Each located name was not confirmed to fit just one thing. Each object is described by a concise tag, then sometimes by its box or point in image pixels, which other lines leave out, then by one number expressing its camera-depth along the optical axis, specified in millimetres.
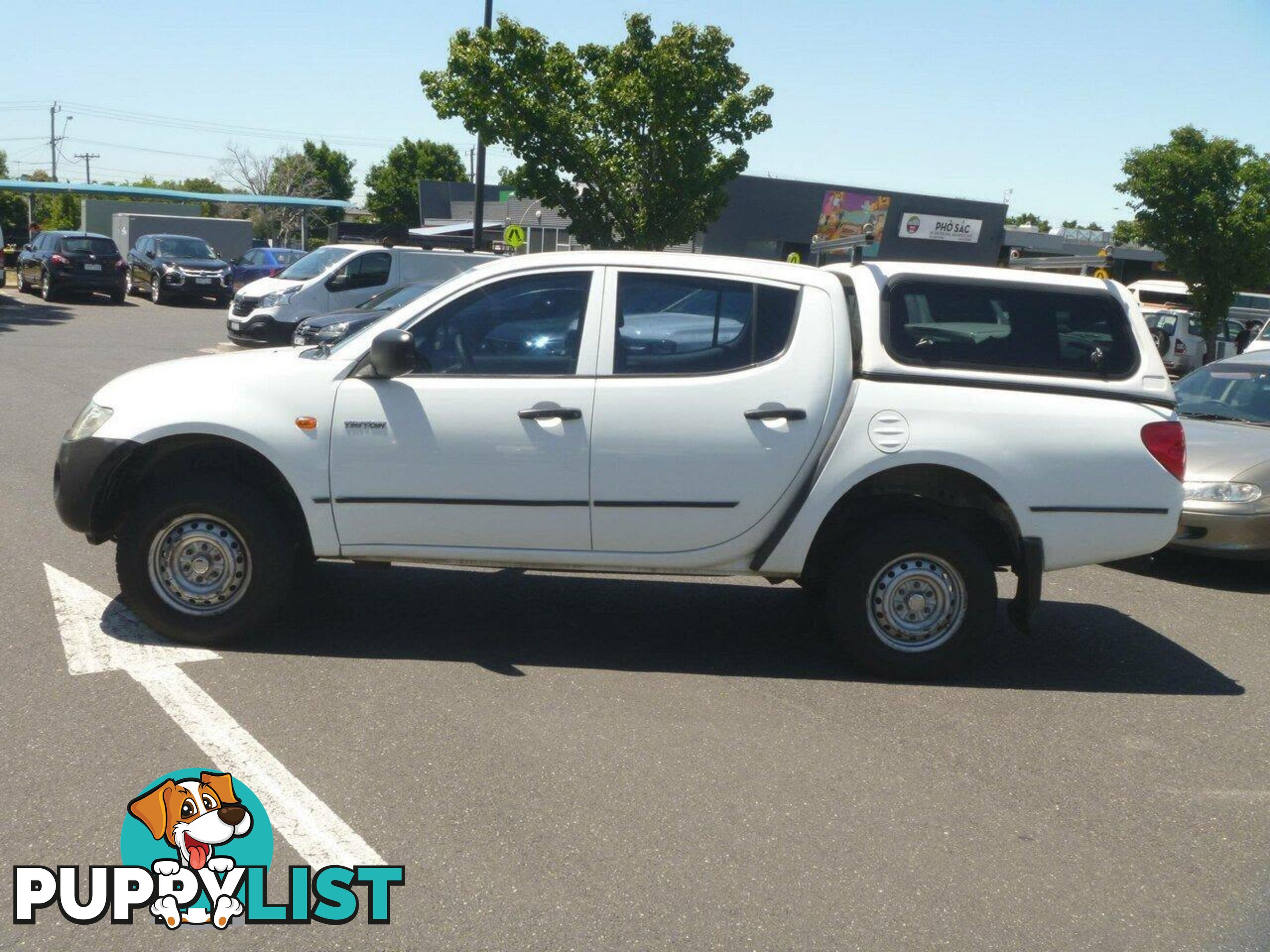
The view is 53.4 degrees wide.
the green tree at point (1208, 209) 32812
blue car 36438
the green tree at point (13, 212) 66500
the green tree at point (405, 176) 97562
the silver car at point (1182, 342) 27125
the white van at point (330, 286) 19500
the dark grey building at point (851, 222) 43000
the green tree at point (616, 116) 27172
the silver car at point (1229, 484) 8055
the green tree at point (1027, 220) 131750
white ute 5602
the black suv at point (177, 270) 31641
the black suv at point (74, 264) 29734
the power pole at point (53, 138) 110875
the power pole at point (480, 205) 24938
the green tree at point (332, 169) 99438
